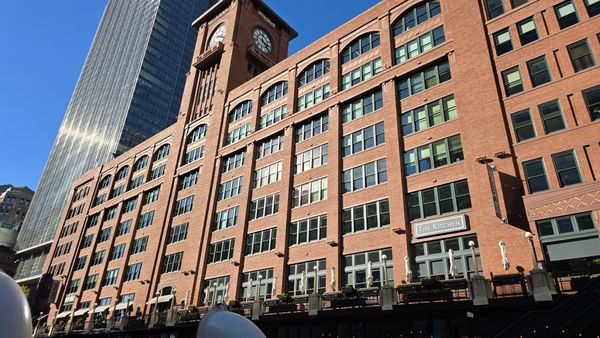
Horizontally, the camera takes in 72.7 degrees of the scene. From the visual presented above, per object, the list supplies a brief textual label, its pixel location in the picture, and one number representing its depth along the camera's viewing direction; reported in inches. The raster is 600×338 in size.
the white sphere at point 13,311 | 213.2
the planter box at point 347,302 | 908.6
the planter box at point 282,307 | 1030.8
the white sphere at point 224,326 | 231.6
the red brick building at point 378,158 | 840.9
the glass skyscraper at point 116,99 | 4185.5
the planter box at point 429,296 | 794.3
